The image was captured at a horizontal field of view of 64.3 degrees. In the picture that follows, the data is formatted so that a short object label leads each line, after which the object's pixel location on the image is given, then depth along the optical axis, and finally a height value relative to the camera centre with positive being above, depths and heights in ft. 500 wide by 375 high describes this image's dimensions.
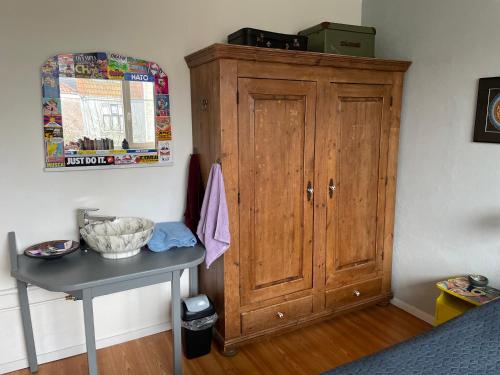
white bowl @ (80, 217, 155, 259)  6.66 -1.88
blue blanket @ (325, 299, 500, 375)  4.39 -2.62
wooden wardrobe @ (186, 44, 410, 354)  7.64 -0.95
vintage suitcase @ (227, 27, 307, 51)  7.74 +1.80
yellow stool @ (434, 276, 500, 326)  7.52 -3.18
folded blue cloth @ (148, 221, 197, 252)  7.34 -2.04
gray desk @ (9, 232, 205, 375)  6.10 -2.27
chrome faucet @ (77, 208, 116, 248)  7.62 -1.67
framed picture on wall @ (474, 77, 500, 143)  7.68 +0.33
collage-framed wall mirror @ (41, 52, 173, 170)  7.30 +0.49
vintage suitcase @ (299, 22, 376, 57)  8.58 +1.98
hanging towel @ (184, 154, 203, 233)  8.48 -1.34
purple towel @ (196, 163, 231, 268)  7.52 -1.70
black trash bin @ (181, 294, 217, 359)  7.93 -3.86
